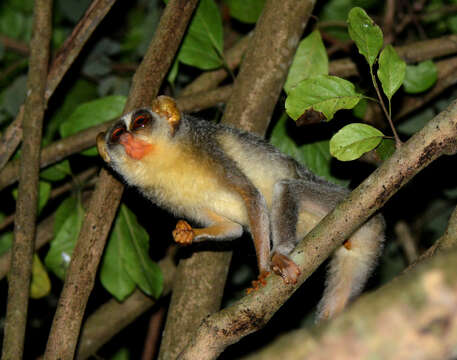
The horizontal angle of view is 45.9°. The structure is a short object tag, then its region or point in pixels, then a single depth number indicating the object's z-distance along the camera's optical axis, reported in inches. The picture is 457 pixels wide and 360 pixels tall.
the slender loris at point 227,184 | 132.3
